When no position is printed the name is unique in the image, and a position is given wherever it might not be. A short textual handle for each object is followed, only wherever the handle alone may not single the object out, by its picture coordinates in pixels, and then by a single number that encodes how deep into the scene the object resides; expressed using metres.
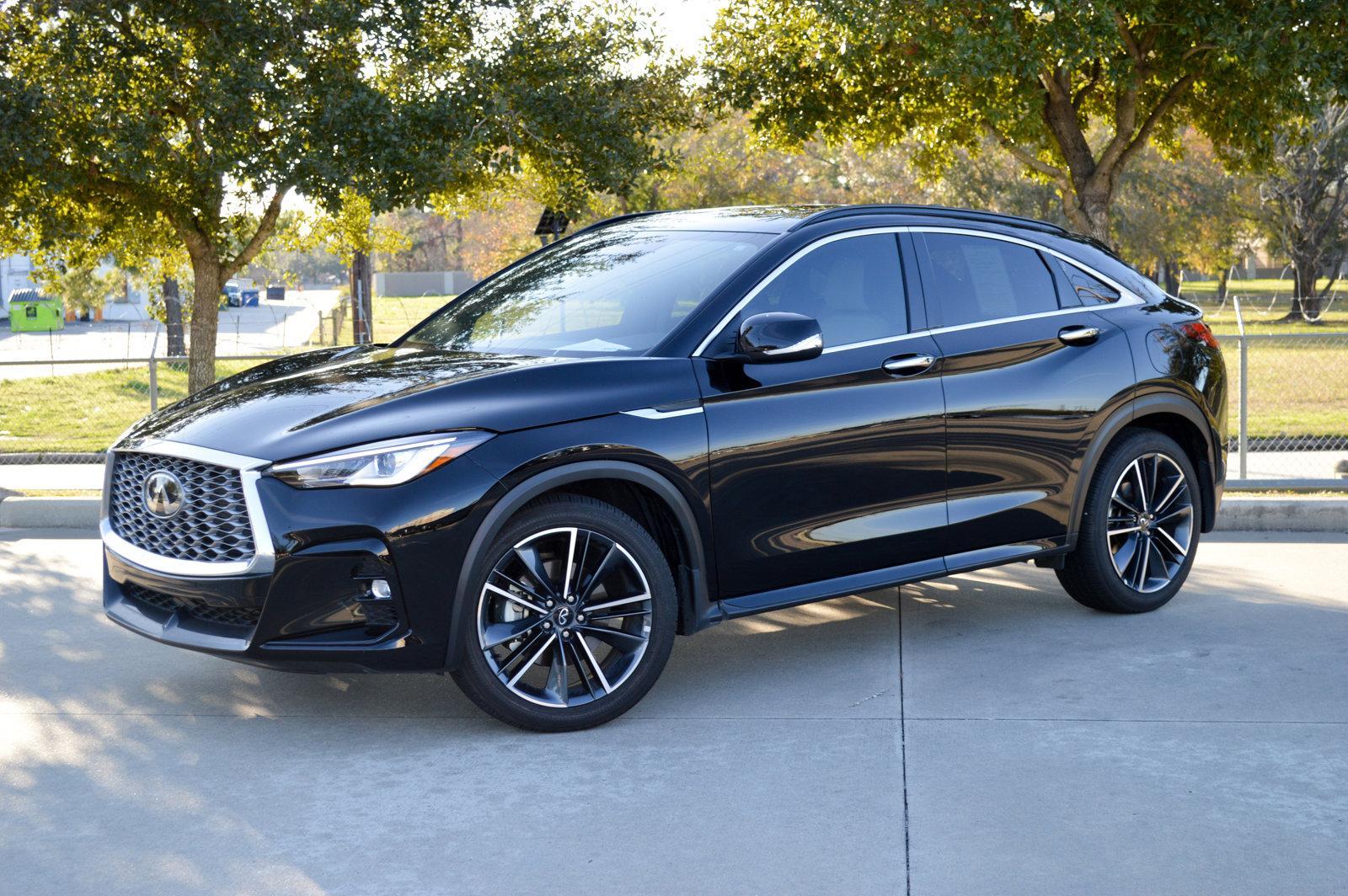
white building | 57.85
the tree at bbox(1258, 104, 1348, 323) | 46.09
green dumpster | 46.30
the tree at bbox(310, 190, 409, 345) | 15.18
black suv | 4.95
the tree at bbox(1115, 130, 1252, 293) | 53.09
